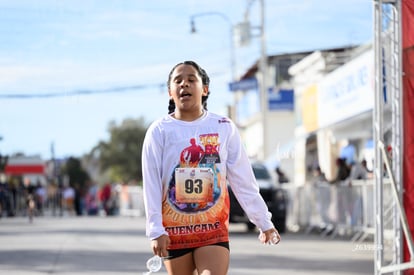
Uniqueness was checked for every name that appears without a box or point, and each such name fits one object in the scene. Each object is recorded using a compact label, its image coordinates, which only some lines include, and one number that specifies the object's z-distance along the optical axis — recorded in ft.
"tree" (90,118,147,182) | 325.01
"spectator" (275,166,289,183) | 94.43
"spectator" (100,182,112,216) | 160.86
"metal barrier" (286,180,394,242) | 65.21
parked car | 79.15
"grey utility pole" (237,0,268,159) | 136.83
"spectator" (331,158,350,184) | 75.46
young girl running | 19.93
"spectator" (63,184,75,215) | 167.22
